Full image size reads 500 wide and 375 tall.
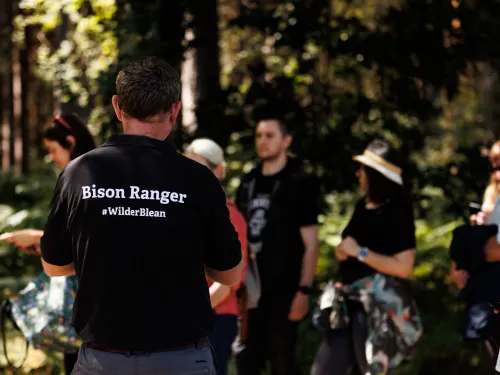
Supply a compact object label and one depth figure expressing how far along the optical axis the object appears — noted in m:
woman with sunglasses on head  5.12
